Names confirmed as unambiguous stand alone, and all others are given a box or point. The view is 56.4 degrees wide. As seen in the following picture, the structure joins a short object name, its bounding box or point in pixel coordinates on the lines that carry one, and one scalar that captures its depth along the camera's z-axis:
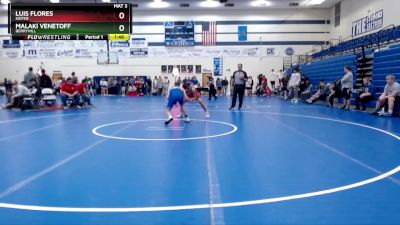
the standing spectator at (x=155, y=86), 32.03
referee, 14.53
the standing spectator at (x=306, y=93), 20.17
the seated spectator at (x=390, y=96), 11.73
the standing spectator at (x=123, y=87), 32.48
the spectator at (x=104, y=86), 32.09
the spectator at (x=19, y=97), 14.52
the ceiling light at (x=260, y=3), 29.75
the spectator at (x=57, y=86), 28.75
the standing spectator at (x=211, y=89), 23.62
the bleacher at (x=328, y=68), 19.57
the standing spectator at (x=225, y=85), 31.09
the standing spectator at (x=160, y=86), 32.02
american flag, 32.34
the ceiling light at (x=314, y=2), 28.80
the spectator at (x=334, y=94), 16.39
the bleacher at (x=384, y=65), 13.99
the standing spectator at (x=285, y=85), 24.72
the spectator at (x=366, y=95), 14.02
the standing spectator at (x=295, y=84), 20.56
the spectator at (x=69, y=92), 15.66
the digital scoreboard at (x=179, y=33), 32.34
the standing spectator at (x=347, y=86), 15.14
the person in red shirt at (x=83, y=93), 16.16
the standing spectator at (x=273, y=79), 32.49
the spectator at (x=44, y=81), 16.98
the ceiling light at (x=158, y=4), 29.92
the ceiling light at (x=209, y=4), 30.02
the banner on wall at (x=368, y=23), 22.94
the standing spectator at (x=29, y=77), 15.96
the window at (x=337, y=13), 29.52
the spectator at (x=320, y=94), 18.59
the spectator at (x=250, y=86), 30.08
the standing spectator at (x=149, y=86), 32.12
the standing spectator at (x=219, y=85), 30.73
